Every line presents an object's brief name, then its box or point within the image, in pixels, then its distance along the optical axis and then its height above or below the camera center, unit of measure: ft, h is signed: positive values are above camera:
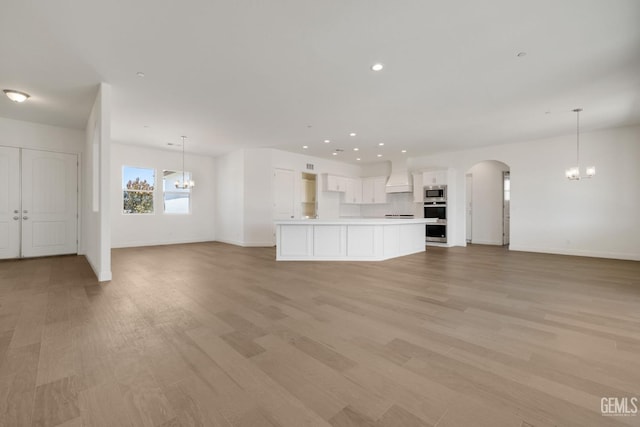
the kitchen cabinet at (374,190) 34.63 +2.97
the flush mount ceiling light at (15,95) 14.39 +6.49
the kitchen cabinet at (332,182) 32.94 +3.77
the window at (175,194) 28.96 +2.21
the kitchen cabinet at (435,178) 28.91 +3.80
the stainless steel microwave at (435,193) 28.81 +2.06
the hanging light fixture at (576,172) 18.72 +2.76
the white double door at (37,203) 19.48 +0.89
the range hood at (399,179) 31.94 +4.02
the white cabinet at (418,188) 30.66 +2.82
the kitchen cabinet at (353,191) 35.06 +2.89
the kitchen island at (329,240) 19.94 -2.03
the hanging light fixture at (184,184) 26.56 +2.95
